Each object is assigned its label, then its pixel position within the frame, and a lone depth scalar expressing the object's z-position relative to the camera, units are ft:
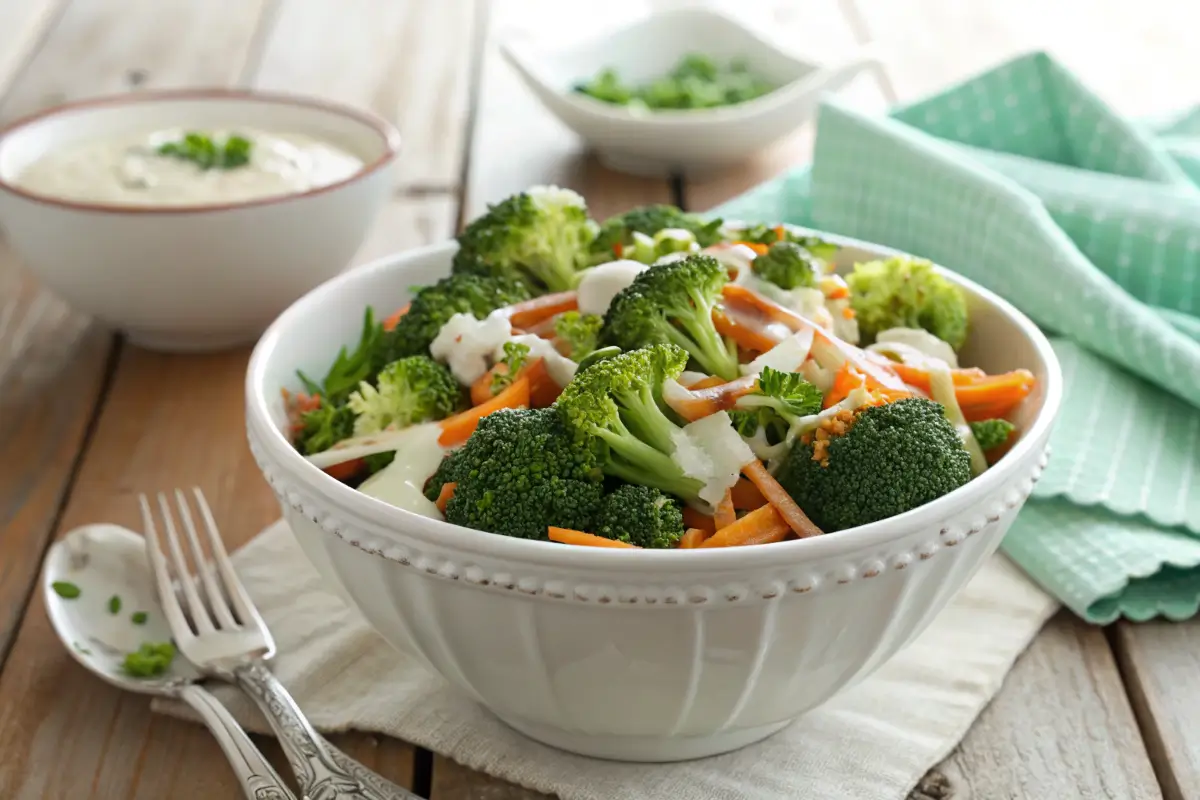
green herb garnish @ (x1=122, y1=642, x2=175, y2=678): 2.23
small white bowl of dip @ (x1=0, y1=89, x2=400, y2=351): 2.80
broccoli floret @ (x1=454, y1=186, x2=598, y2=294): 2.33
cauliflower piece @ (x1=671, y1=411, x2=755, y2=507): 2.00
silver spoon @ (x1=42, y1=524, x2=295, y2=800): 2.14
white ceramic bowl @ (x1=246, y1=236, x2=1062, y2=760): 1.85
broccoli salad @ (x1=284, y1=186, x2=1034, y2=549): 1.98
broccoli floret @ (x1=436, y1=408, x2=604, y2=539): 1.95
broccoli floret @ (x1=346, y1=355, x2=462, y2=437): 2.15
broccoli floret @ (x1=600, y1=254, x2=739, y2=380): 2.10
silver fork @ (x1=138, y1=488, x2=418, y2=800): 2.06
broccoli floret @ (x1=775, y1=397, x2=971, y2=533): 1.98
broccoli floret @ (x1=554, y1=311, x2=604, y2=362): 2.16
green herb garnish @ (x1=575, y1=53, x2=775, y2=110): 3.64
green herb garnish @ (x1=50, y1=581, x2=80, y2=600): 2.34
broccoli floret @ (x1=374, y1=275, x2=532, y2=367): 2.23
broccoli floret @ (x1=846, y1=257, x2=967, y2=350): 2.29
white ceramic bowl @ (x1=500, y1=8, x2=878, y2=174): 3.42
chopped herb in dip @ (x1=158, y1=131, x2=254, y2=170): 3.03
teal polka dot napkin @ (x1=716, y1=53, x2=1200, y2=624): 2.43
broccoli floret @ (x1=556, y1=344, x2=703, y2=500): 1.98
